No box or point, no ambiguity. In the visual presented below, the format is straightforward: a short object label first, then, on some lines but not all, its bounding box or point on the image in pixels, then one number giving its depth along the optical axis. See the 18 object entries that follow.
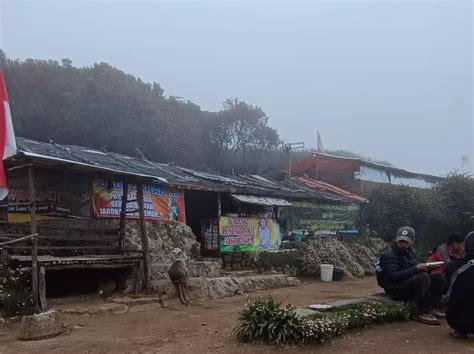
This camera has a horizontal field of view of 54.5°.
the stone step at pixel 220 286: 9.97
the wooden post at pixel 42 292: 8.00
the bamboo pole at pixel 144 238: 10.20
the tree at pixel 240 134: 31.34
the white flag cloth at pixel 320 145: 37.33
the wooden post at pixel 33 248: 7.90
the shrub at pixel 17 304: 7.79
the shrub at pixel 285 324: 5.08
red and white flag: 7.60
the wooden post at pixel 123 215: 10.73
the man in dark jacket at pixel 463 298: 5.23
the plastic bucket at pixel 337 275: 15.27
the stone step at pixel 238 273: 12.83
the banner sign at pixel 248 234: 15.04
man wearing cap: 6.34
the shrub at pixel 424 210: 20.88
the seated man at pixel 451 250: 6.74
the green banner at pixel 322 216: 18.28
